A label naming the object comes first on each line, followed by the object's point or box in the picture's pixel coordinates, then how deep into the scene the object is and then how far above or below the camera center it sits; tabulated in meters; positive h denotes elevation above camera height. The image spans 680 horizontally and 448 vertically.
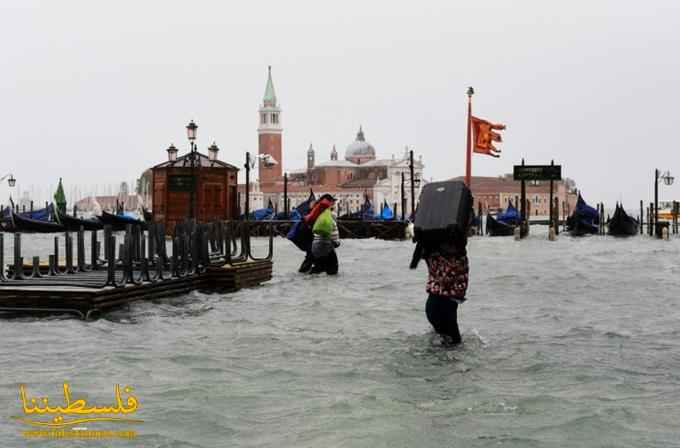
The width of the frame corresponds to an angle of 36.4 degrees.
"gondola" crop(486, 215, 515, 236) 59.28 -1.02
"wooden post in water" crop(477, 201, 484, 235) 63.72 -1.20
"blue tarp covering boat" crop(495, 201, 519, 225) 66.38 -0.50
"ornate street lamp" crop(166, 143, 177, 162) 32.34 +1.84
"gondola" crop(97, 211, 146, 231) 53.11 -0.48
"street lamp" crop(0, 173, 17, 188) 60.75 +1.76
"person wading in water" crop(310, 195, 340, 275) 17.22 -0.57
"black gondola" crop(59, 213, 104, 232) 53.06 -0.59
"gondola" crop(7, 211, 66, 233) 51.03 -0.72
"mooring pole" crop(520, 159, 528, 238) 44.00 -0.42
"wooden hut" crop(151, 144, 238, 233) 37.77 +0.65
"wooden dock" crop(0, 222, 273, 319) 11.35 -0.87
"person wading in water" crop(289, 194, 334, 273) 17.16 -0.35
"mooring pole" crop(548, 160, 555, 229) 51.31 -0.39
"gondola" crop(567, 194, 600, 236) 58.00 -0.56
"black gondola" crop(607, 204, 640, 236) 56.53 -0.77
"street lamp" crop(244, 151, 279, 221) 34.72 +1.57
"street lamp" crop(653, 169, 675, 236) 53.85 +1.55
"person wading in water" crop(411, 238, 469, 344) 8.59 -0.53
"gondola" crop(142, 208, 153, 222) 59.97 -0.26
